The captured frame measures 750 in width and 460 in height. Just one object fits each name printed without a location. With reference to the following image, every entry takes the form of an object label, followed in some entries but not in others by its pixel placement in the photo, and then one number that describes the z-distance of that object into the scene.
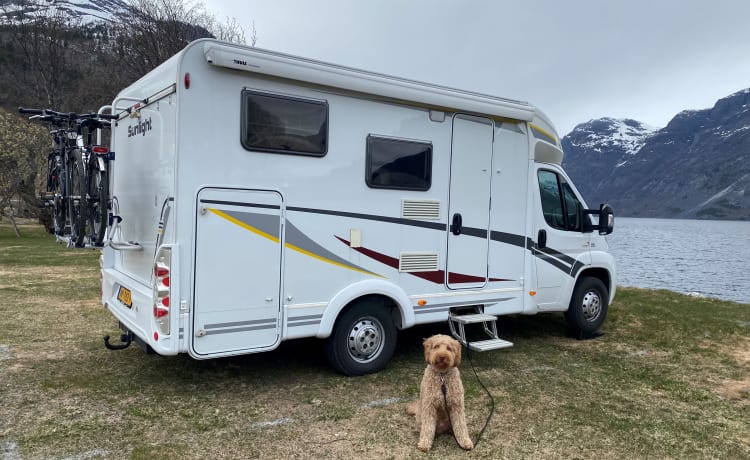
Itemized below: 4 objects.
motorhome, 4.35
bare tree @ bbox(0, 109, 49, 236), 21.59
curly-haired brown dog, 3.88
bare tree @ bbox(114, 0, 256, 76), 19.16
